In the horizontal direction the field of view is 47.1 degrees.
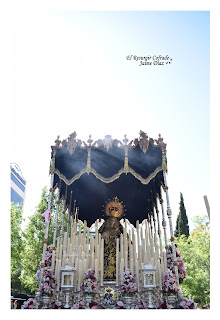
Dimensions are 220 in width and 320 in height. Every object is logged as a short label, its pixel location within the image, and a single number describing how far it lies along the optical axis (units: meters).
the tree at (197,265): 23.48
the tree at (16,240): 21.30
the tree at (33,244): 23.12
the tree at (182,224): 35.16
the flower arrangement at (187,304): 8.52
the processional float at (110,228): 9.73
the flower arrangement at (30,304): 9.09
